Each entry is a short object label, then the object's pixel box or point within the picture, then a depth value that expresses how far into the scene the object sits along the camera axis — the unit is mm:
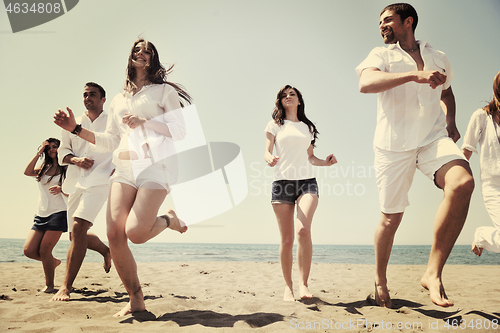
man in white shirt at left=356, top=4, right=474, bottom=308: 2508
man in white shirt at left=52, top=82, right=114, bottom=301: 3943
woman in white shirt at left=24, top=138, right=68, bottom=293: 4676
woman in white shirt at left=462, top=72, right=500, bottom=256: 3154
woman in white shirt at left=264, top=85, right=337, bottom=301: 3732
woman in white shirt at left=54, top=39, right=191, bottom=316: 2775
